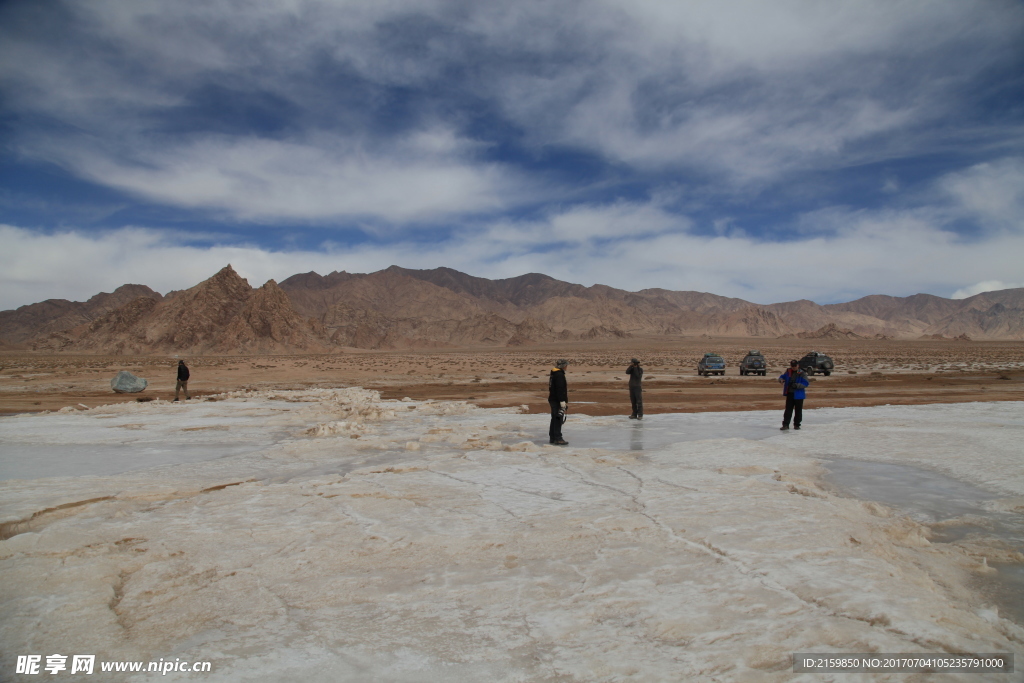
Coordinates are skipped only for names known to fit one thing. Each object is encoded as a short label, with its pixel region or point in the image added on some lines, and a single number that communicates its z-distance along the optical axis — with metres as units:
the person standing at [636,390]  14.39
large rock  27.50
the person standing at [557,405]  10.92
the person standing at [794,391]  12.48
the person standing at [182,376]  21.77
